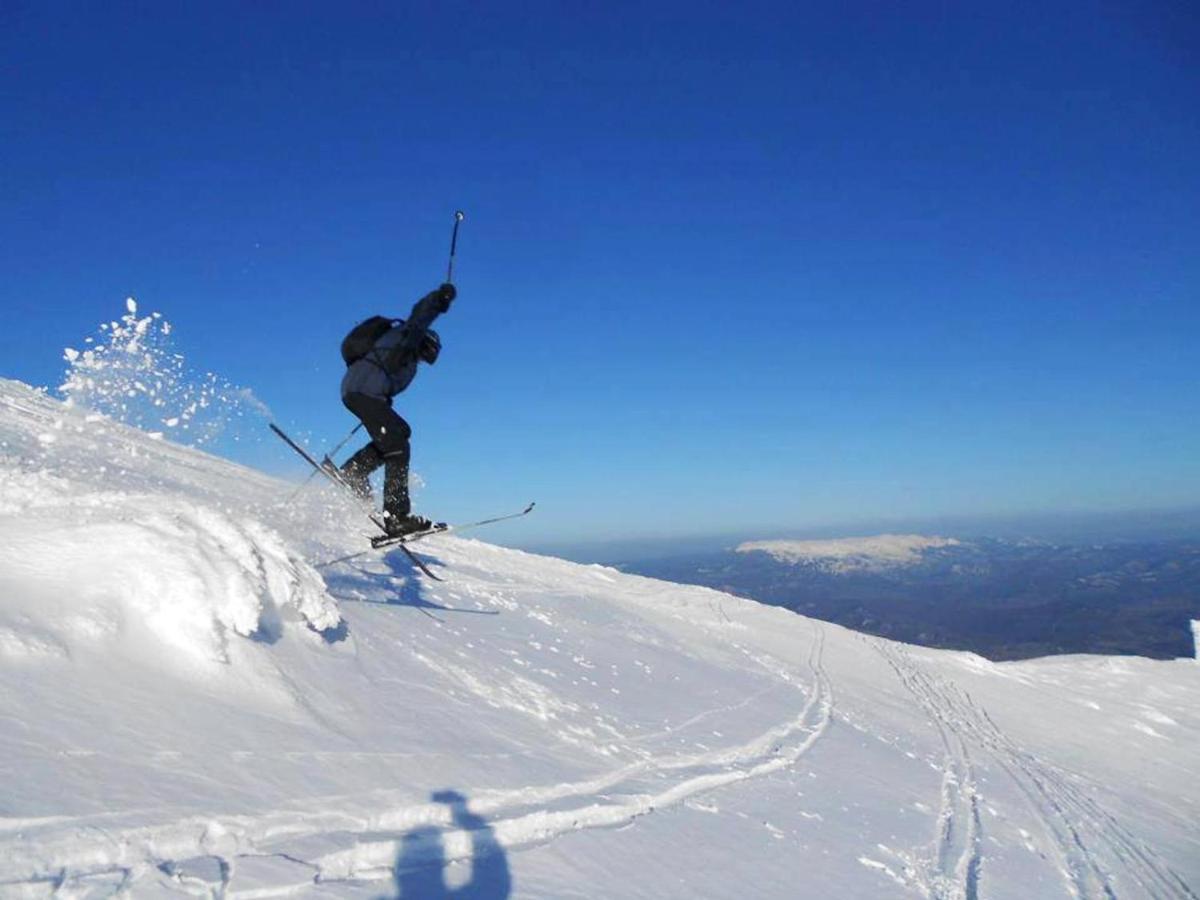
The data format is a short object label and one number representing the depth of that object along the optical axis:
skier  9.79
